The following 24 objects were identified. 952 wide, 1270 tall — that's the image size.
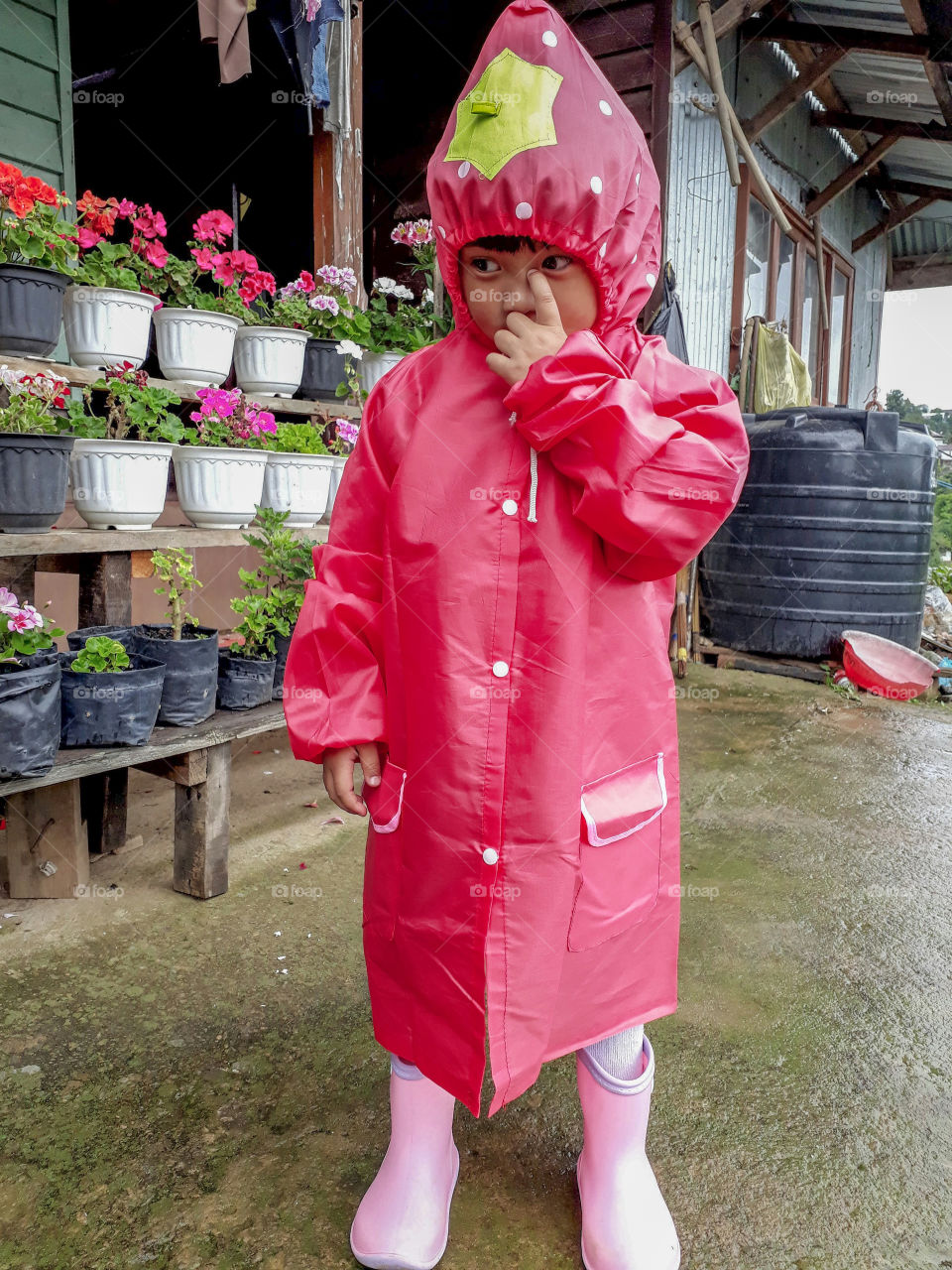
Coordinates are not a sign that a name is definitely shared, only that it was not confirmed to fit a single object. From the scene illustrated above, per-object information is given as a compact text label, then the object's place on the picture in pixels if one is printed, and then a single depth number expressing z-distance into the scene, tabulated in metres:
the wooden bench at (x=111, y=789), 2.19
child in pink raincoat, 1.09
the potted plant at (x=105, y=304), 2.44
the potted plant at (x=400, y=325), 3.23
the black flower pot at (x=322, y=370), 3.07
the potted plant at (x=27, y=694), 1.89
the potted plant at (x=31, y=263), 2.16
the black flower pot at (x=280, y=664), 2.66
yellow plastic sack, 5.91
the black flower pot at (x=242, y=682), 2.51
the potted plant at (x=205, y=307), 2.68
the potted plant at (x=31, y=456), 2.07
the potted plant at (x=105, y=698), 2.11
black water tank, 4.74
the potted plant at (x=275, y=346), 2.92
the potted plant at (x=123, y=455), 2.35
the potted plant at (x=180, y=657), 2.33
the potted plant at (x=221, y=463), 2.60
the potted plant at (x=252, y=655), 2.51
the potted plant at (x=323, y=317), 3.04
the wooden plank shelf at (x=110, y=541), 2.14
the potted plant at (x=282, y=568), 2.68
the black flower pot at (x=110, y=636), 2.36
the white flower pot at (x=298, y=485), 2.85
